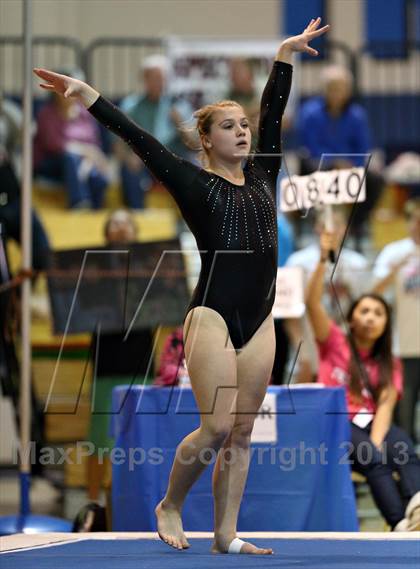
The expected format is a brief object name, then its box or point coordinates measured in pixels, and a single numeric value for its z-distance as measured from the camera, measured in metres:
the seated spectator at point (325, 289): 13.49
